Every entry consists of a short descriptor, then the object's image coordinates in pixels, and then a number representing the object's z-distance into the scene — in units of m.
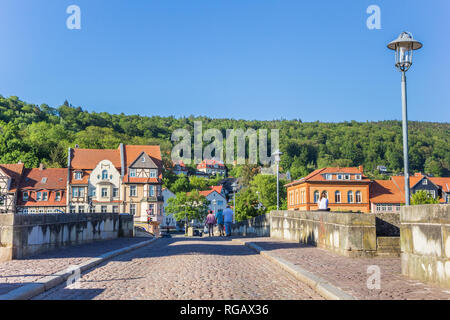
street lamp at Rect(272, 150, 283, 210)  29.08
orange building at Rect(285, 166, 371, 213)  84.62
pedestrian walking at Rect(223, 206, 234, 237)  26.81
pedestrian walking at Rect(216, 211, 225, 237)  28.25
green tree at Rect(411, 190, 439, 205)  61.76
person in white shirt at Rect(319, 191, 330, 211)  16.61
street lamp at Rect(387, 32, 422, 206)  12.84
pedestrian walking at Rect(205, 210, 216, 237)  28.45
